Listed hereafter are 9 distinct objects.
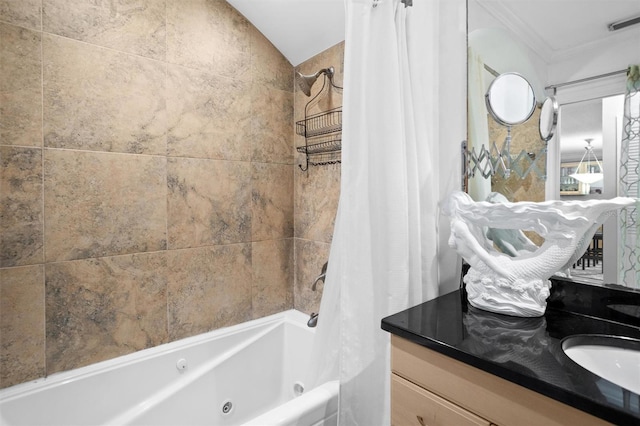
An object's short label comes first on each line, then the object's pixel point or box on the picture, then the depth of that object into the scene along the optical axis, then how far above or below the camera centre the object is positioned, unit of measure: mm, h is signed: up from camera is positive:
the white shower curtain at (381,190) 1100 +73
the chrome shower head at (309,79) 1821 +760
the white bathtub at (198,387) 1239 -828
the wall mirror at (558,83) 893 +394
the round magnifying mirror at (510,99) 1077 +394
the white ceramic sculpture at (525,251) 871 -113
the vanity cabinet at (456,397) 597 -397
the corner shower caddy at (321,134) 1878 +468
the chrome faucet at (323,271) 1720 -357
